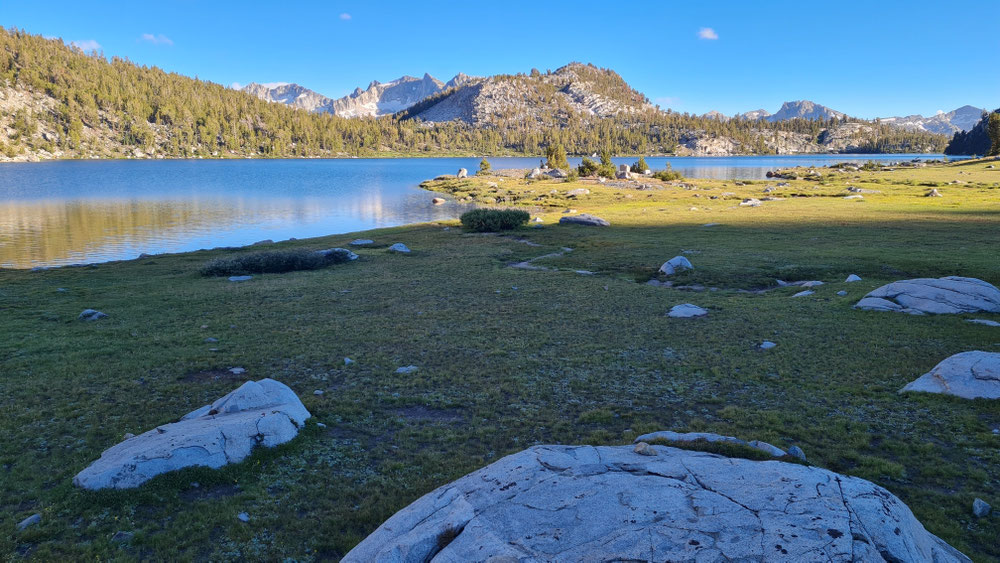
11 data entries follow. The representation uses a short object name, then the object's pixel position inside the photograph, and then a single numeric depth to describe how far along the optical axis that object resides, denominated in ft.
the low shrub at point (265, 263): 94.02
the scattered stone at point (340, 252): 104.53
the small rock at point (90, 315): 62.49
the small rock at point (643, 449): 22.84
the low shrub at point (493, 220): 145.28
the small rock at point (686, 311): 62.44
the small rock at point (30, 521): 24.52
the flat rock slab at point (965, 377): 37.58
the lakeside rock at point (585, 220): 152.15
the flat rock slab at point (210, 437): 27.35
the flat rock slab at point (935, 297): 57.82
